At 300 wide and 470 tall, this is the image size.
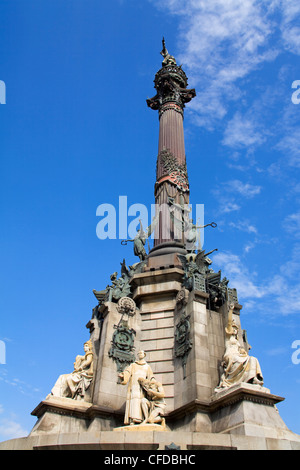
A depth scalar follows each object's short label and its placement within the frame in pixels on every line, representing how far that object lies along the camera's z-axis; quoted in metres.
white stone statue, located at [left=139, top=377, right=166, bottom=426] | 13.23
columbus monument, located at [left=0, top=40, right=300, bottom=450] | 12.18
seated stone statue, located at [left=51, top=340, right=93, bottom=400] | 16.71
